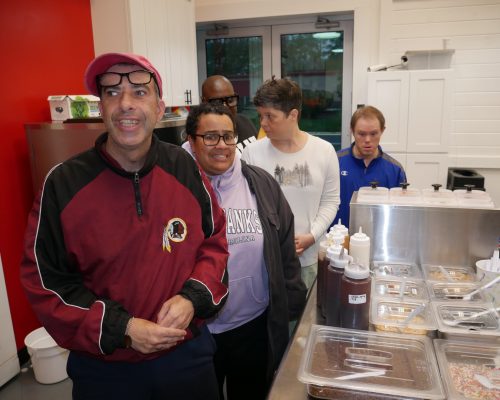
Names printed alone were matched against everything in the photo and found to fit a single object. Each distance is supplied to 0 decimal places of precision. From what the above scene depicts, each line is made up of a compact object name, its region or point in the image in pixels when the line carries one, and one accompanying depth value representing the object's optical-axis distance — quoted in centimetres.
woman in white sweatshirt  193
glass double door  440
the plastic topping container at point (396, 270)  147
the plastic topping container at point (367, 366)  91
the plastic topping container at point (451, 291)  128
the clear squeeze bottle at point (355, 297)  112
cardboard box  259
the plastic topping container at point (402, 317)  114
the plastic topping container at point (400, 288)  131
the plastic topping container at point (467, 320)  110
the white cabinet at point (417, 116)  363
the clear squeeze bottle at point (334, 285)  119
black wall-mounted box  368
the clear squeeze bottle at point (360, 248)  137
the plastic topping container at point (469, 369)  91
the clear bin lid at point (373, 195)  165
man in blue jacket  230
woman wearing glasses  153
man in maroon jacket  106
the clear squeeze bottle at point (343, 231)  140
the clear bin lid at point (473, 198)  155
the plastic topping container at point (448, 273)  143
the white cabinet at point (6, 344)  244
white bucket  244
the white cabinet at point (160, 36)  305
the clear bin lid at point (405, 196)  162
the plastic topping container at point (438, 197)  158
